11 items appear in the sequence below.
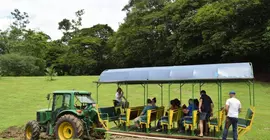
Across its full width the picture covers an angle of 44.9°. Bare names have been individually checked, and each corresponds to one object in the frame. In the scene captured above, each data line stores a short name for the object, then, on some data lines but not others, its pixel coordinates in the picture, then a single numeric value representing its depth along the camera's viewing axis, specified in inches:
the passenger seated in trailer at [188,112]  474.6
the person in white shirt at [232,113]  417.7
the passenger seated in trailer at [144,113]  495.8
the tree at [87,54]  2242.7
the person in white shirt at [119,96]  586.8
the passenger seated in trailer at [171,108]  485.7
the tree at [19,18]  3005.9
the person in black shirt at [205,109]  447.2
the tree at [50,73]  1512.1
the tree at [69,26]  2940.5
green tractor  470.4
